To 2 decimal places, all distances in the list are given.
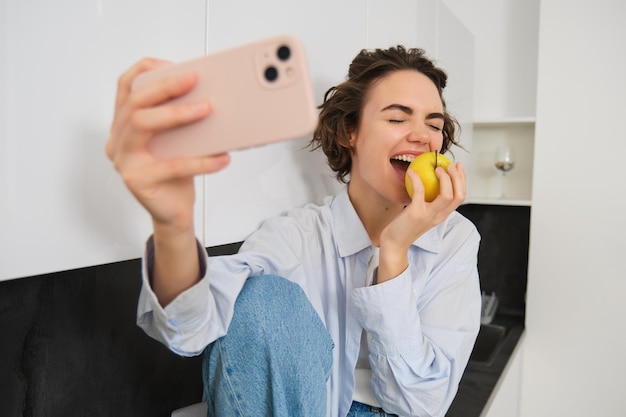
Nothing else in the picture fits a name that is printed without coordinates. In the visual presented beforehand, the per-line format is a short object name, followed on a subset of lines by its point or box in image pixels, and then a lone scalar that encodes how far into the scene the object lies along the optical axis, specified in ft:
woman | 1.73
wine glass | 7.39
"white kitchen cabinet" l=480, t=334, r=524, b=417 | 4.98
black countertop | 4.31
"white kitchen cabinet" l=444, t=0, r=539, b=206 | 7.68
